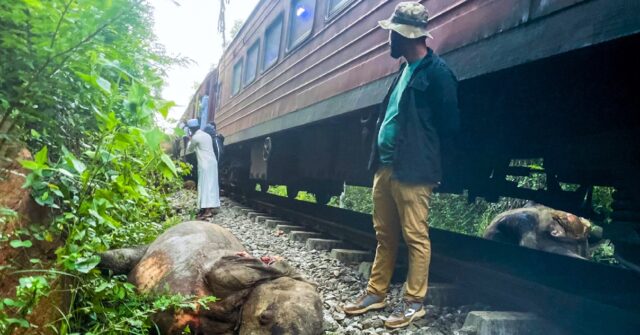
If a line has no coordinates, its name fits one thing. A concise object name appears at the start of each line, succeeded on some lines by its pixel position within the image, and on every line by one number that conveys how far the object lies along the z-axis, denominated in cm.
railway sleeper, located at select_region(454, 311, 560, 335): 225
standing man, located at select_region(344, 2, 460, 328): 255
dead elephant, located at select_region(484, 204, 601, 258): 624
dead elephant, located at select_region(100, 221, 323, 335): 201
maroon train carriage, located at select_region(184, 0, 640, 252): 208
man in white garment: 661
